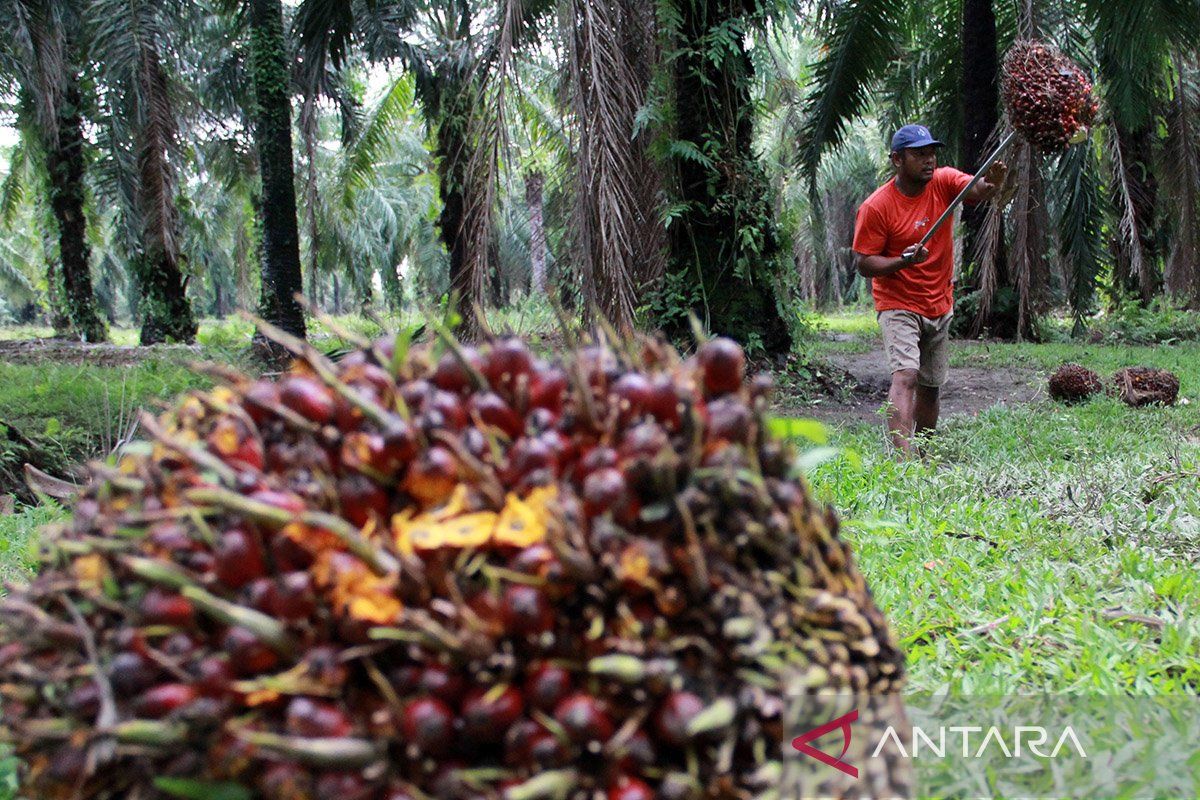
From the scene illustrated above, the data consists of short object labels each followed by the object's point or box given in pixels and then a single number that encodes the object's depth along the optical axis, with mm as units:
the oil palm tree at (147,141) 8375
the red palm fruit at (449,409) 990
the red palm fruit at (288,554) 909
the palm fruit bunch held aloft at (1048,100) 3844
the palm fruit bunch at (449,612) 864
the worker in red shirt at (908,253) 4320
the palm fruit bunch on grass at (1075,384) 5839
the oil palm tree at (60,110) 7824
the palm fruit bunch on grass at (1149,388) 5531
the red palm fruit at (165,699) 878
